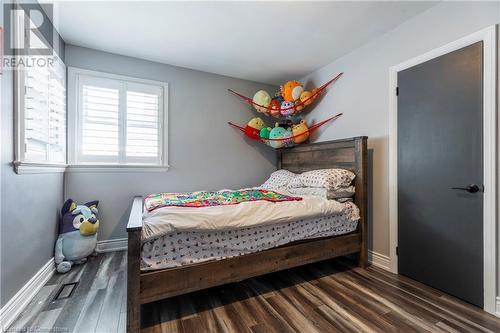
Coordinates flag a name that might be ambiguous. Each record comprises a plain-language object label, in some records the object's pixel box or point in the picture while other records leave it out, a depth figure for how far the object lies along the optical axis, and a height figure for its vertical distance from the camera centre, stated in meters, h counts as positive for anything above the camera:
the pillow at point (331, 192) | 2.21 -0.26
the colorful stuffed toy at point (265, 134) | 3.31 +0.48
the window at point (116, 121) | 2.57 +0.55
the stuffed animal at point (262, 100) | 3.24 +0.96
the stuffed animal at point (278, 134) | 3.22 +0.47
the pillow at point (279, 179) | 2.99 -0.18
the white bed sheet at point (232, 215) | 1.41 -0.36
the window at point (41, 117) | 1.62 +0.43
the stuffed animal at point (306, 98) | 3.06 +0.95
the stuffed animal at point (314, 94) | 3.03 +1.00
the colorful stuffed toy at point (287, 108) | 3.12 +0.82
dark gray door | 1.66 -0.05
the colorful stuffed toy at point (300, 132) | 3.13 +0.48
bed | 1.32 -0.67
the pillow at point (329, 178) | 2.22 -0.13
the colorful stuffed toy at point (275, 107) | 3.22 +0.86
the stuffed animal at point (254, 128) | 3.35 +0.58
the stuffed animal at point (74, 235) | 2.18 -0.69
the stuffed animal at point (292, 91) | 3.09 +1.06
